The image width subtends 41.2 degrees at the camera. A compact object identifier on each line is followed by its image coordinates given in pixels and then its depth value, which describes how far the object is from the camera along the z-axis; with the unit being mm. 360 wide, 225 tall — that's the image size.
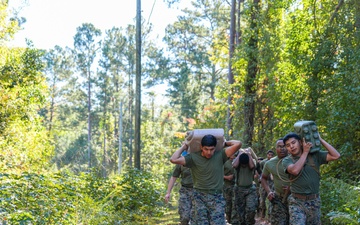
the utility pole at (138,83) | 19703
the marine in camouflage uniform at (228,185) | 12421
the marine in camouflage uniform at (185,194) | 11695
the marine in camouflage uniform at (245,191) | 11742
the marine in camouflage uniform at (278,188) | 9227
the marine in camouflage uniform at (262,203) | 15784
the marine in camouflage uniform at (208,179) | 8211
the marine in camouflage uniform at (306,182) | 7613
